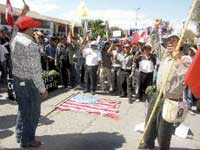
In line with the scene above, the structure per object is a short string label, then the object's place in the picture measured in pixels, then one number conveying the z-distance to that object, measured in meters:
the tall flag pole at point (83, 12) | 9.07
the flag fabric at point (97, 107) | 5.49
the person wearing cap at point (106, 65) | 7.56
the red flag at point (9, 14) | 7.44
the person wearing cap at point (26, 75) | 3.39
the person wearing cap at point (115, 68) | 7.38
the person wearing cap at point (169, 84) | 3.09
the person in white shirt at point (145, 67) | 6.71
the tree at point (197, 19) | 35.61
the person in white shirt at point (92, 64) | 7.37
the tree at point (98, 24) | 31.80
